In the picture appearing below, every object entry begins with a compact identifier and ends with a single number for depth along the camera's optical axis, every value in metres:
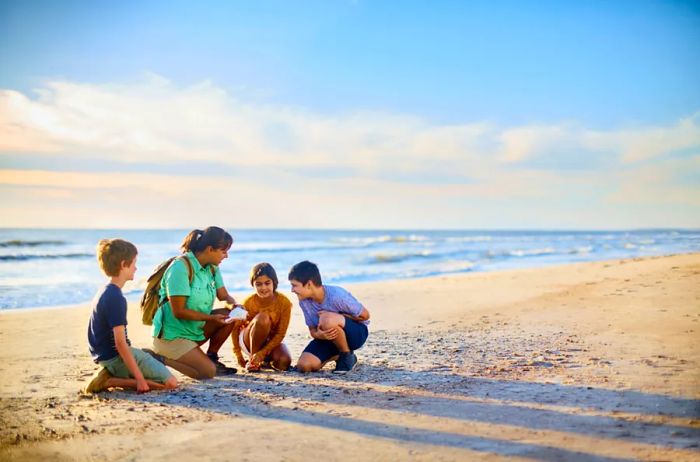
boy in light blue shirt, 5.58
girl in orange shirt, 5.71
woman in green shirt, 5.39
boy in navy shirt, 4.77
